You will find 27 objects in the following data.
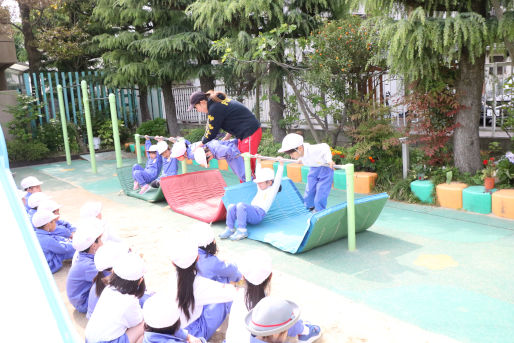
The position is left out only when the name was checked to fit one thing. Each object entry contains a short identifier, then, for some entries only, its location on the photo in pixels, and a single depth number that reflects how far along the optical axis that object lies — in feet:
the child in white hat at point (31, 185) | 20.81
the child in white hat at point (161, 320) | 9.18
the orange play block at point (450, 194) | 20.80
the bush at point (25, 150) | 42.11
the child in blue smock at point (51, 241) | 15.99
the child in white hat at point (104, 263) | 11.47
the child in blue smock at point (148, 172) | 28.48
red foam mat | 23.50
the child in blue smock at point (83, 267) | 13.03
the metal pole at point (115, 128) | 33.09
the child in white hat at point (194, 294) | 10.85
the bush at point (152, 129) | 45.34
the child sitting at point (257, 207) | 19.11
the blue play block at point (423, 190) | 21.88
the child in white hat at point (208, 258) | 12.62
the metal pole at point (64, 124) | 40.55
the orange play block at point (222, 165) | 35.06
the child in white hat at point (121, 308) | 9.82
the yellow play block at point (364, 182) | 24.59
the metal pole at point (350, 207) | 16.39
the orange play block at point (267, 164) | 30.30
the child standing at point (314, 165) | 19.34
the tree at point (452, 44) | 19.65
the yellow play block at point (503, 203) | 18.93
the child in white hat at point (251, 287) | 9.87
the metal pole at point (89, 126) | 35.99
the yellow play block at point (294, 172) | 28.60
